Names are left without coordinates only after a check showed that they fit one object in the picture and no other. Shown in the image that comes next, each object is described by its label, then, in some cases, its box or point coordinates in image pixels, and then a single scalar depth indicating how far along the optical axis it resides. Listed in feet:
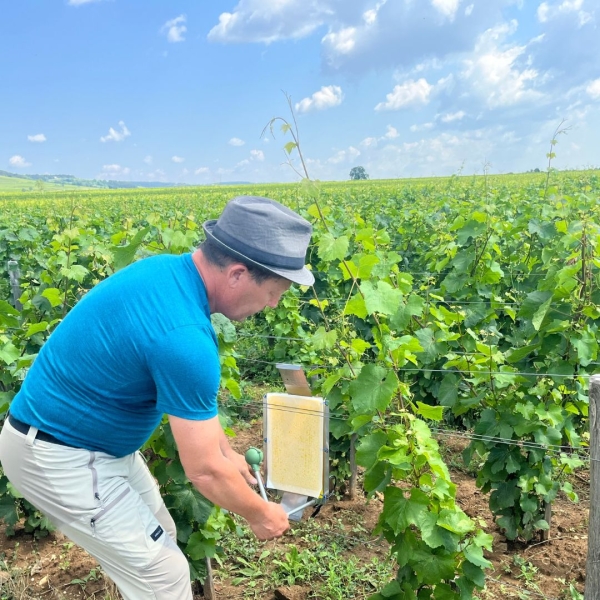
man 5.52
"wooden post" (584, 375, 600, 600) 6.59
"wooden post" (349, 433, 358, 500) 12.48
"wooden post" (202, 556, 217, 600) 9.50
